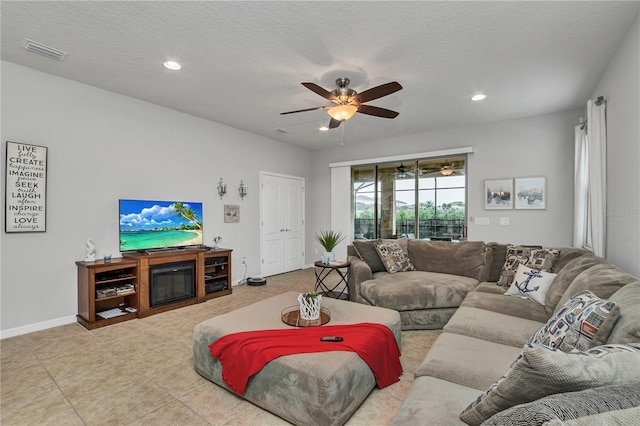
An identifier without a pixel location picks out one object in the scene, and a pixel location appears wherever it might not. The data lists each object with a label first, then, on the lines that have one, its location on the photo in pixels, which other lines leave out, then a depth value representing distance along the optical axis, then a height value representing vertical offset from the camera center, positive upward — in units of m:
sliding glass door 5.60 +0.31
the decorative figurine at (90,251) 3.54 -0.44
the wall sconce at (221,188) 5.14 +0.45
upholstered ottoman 1.66 -1.01
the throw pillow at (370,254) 4.08 -0.55
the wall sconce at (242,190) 5.52 +0.45
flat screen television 3.88 -0.14
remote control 2.00 -0.84
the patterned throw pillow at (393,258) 4.02 -0.59
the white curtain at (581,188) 3.84 +0.35
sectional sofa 0.76 -0.59
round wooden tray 2.30 -0.84
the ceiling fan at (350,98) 2.88 +1.20
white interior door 6.04 -0.20
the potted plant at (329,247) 4.16 -0.49
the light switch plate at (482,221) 5.17 -0.11
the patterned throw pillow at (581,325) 1.28 -0.51
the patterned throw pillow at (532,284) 2.75 -0.66
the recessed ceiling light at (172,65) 3.06 +1.56
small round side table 4.01 -1.20
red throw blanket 1.91 -0.88
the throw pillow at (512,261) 3.32 -0.53
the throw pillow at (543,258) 3.07 -0.46
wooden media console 3.33 -0.88
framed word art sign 3.06 +0.27
